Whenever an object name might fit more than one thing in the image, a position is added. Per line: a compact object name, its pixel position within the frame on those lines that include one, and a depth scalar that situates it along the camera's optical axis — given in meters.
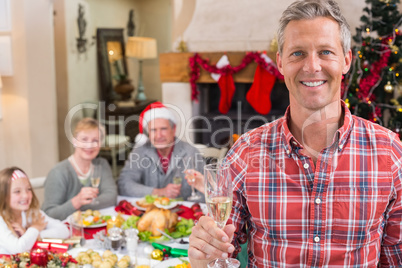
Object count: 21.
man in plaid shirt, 1.12
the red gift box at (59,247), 1.73
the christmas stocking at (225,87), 4.07
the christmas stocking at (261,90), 3.95
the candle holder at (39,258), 1.61
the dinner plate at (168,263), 1.56
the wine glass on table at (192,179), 2.26
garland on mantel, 3.88
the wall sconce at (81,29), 5.24
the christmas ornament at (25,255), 1.64
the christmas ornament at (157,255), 1.69
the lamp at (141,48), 5.64
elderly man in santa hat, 2.70
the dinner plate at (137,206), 2.22
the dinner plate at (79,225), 1.88
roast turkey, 1.84
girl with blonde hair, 1.79
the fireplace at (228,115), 4.17
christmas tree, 3.45
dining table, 1.68
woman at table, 2.33
